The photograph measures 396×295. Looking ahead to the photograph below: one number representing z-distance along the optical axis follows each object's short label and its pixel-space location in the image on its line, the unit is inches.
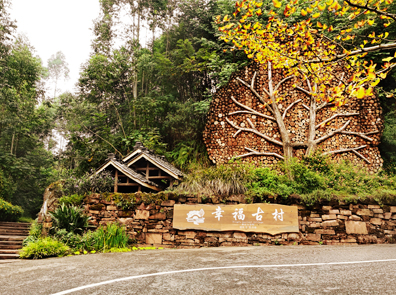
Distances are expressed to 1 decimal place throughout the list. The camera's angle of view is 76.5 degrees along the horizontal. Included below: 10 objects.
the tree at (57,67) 1832.6
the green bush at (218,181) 329.4
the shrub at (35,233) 322.7
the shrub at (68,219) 303.3
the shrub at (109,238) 288.2
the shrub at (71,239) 285.1
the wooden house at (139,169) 383.6
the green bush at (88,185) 350.9
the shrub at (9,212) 528.7
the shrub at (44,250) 264.5
